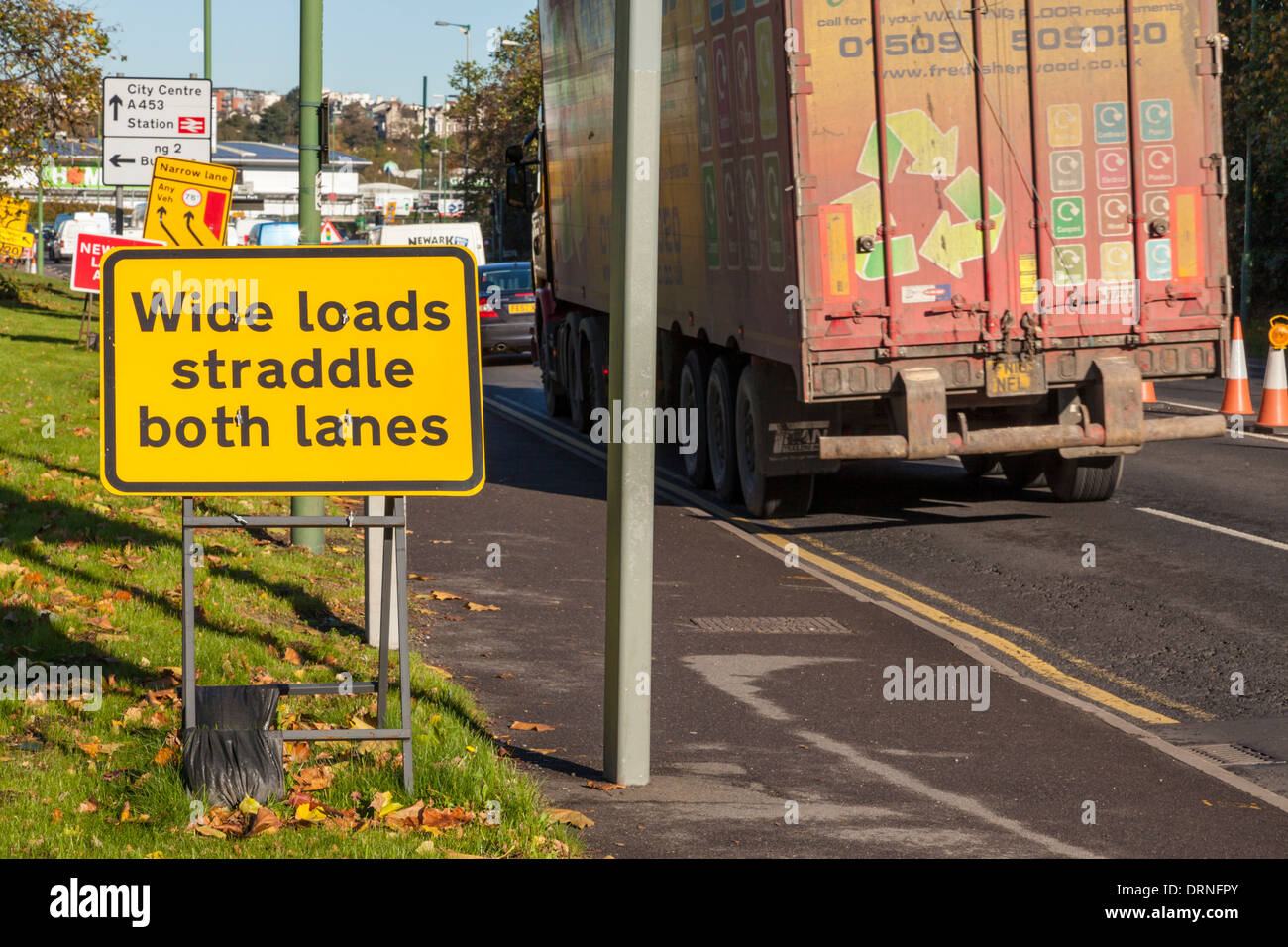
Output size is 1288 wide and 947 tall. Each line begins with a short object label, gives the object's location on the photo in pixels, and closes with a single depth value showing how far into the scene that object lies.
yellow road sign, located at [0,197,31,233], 36.53
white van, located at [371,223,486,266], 39.47
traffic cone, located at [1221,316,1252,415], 18.89
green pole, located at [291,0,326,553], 10.42
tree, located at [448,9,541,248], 64.75
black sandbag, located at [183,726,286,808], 5.81
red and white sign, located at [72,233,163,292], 25.41
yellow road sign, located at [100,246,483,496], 6.14
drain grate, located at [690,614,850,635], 9.60
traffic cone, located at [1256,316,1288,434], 18.38
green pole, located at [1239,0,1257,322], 38.56
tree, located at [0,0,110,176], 36.84
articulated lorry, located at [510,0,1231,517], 11.92
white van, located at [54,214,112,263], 67.88
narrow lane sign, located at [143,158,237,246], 13.79
